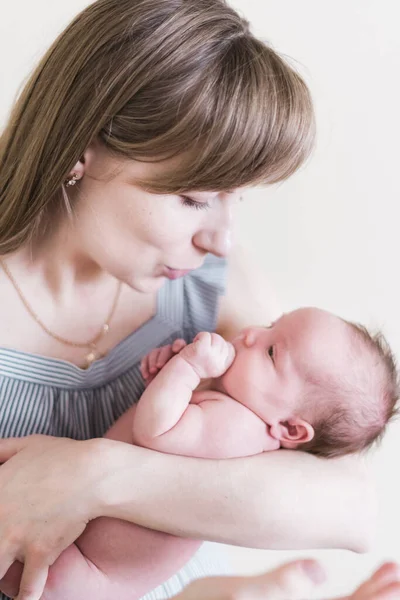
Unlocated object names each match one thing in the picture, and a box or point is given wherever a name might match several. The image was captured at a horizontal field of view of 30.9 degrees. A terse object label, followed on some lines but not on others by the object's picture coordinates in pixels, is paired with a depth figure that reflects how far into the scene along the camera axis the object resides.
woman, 1.16
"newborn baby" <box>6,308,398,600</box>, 1.23
